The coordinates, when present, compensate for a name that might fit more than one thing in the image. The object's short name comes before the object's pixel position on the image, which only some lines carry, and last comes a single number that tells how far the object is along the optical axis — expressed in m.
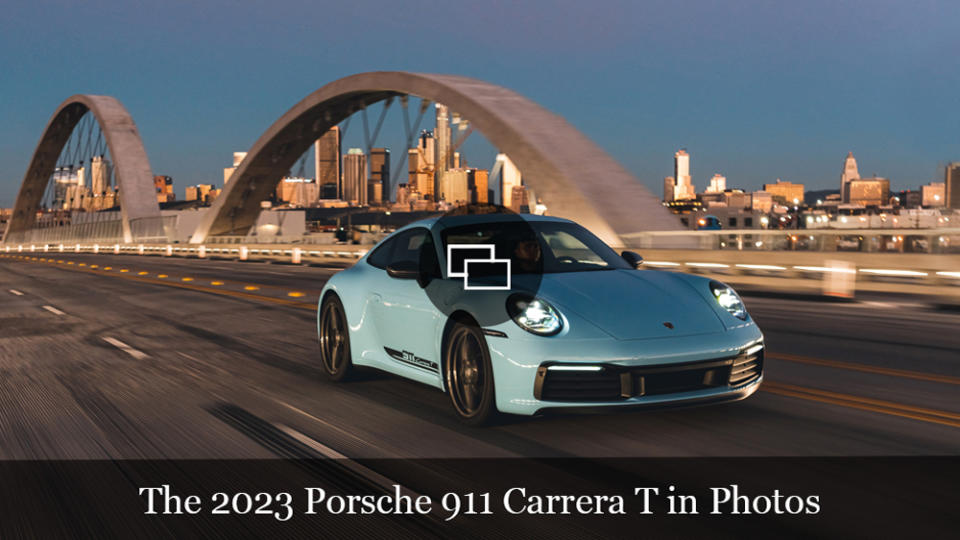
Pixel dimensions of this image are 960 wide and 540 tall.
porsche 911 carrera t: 5.71
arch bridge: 35.16
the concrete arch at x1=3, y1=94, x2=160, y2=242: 75.19
